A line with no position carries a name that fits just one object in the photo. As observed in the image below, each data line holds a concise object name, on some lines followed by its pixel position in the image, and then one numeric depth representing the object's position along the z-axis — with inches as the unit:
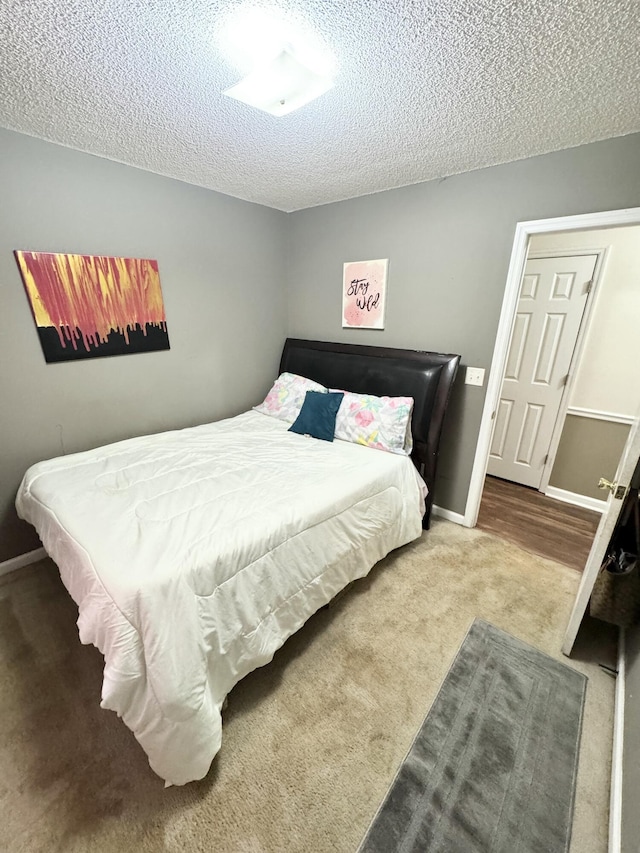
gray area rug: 41.3
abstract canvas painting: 76.7
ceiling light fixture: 48.7
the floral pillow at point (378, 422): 90.0
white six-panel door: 110.8
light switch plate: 90.9
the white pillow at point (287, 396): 110.0
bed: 41.8
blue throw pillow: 96.4
